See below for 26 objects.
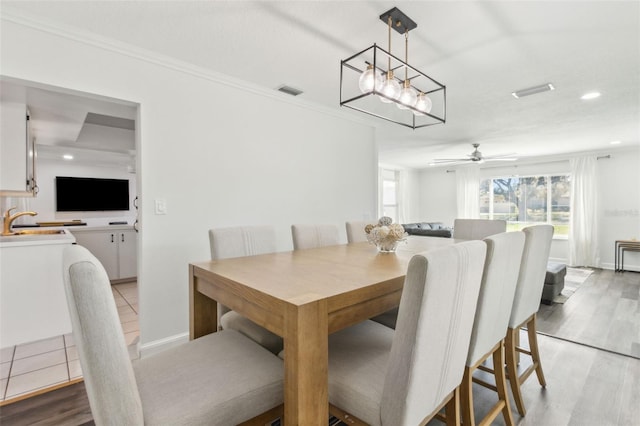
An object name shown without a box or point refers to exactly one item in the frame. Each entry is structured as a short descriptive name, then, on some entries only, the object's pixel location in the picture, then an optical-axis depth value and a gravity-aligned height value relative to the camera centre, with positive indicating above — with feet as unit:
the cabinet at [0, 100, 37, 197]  9.05 +1.92
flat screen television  20.11 +1.14
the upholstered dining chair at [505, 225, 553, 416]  5.33 -1.49
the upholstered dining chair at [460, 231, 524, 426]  4.08 -1.49
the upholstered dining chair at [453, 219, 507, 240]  9.33 -0.62
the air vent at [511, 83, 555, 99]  9.30 +3.72
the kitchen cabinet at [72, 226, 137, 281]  14.58 -1.78
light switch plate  7.87 +0.11
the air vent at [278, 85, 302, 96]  9.71 +3.89
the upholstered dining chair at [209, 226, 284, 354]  4.74 -0.88
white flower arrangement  6.54 -0.58
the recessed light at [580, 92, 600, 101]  9.88 +3.71
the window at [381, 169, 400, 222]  26.31 +1.43
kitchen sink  10.21 -0.73
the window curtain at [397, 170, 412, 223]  27.12 +1.06
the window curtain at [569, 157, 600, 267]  19.83 -0.33
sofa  18.22 -1.38
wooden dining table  3.17 -1.11
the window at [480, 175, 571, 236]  21.59 +0.61
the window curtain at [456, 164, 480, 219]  25.05 +1.45
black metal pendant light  5.52 +2.59
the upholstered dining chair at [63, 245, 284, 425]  2.52 -1.86
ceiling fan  17.80 +3.10
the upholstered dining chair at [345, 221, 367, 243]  9.32 -0.70
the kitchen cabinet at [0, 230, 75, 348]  8.04 -2.15
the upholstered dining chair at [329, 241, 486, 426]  2.80 -1.52
